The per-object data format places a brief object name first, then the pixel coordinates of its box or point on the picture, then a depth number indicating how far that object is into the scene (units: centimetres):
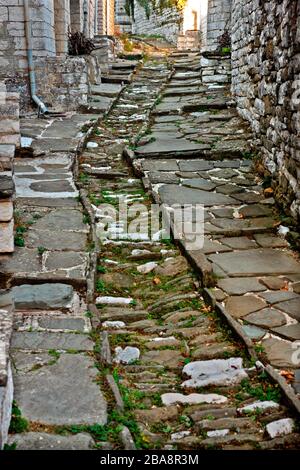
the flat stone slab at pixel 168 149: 777
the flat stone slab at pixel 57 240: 473
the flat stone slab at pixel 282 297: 381
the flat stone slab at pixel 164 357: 326
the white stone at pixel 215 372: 301
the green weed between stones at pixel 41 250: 458
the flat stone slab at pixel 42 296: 374
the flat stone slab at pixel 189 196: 598
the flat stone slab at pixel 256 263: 432
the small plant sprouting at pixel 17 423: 240
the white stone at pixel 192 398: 284
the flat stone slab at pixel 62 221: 516
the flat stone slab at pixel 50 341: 323
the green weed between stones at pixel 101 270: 448
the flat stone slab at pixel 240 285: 403
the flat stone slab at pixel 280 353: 310
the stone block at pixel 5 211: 425
